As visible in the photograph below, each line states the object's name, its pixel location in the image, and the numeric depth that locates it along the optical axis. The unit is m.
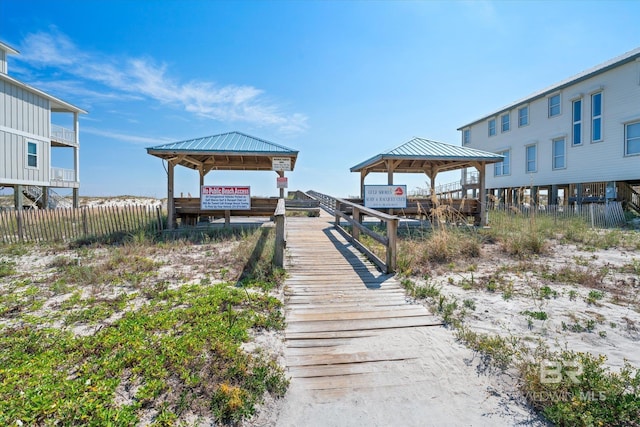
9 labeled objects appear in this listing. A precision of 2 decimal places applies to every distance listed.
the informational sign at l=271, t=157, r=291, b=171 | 12.54
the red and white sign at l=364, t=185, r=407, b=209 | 12.69
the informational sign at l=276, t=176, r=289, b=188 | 12.86
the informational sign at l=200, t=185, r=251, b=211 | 12.32
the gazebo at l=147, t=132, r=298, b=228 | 11.61
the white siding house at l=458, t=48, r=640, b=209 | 16.30
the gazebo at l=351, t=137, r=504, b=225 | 12.91
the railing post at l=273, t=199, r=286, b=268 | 6.47
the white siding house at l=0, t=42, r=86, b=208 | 16.61
